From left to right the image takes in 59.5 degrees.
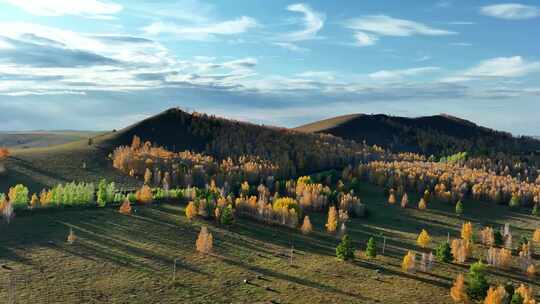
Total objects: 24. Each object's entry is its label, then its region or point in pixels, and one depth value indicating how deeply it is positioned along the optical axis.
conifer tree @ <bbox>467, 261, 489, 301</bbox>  92.75
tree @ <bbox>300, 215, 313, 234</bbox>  146.38
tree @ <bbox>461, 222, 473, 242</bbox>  145.00
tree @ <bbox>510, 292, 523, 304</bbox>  84.38
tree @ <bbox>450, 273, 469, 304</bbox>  93.81
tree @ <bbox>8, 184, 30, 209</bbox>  148.32
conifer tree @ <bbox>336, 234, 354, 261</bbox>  116.62
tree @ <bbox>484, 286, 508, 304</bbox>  87.81
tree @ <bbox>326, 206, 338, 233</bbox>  150.00
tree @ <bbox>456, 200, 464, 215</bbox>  195.20
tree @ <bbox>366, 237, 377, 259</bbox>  119.29
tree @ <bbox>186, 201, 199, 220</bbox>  149.96
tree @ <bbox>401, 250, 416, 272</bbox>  109.31
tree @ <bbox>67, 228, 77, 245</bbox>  116.14
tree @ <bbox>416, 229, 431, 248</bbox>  136.75
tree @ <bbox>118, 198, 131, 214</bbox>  151.62
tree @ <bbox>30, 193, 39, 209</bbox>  149.88
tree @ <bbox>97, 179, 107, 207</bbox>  159.62
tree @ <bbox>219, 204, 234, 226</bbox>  144.38
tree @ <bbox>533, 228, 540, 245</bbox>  150.25
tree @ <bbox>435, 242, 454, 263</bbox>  117.19
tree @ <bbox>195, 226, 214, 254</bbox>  117.69
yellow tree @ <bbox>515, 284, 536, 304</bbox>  85.70
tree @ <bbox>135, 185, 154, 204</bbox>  167.88
